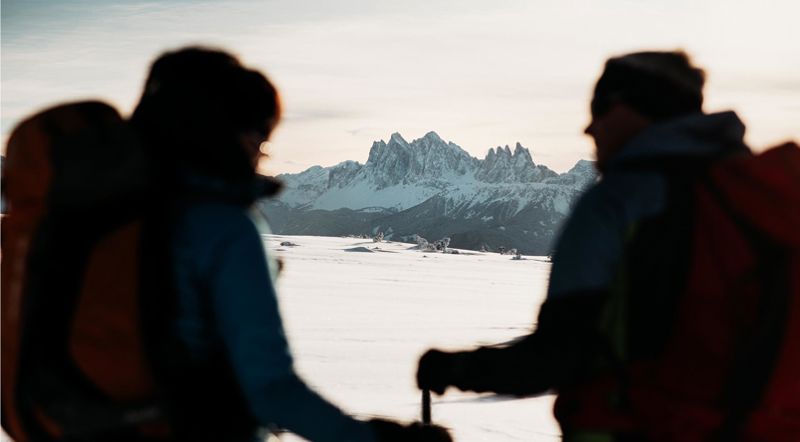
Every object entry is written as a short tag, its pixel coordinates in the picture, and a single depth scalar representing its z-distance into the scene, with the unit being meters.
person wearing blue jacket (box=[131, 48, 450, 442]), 3.81
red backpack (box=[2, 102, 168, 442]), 3.78
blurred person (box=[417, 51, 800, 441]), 3.86
